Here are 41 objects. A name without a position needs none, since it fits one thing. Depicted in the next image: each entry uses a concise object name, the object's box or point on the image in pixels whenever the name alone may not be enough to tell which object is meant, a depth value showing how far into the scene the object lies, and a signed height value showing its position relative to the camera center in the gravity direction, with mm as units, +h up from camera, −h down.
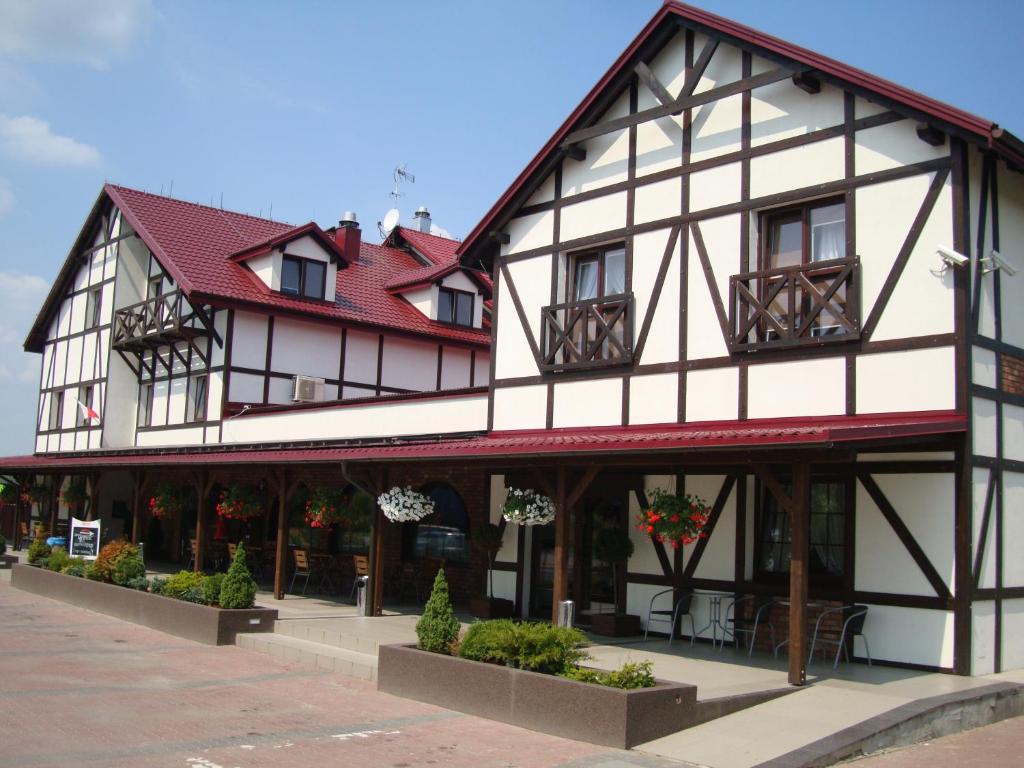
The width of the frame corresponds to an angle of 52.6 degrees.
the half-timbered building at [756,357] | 11008 +1925
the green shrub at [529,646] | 9578 -1320
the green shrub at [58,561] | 19531 -1430
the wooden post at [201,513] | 19031 -398
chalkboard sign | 19612 -1005
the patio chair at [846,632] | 11320 -1232
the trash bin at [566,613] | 11992 -1222
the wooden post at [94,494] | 23889 -178
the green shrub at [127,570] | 17016 -1335
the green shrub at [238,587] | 14398 -1316
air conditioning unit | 23312 +2393
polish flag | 27172 +1928
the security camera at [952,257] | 10828 +2787
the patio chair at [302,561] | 18969 -1189
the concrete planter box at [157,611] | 14203 -1824
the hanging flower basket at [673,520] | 12273 -97
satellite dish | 32719 +8803
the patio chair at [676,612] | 13070 -1278
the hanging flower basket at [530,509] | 14203 -47
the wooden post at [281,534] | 17172 -649
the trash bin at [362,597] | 15797 -1519
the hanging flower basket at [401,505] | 15375 -68
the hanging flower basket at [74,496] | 29078 -271
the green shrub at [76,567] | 18891 -1487
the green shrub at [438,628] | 10766 -1305
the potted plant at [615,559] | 13695 -666
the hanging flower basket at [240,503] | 20219 -198
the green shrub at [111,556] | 17719 -1169
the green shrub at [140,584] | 16578 -1522
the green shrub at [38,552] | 21234 -1390
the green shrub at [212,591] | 14734 -1402
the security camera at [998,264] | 11320 +2848
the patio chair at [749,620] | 12180 -1263
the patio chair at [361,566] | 17750 -1153
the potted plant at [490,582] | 15516 -1212
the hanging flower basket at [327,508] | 17891 -201
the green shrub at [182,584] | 15383 -1395
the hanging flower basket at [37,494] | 31125 -289
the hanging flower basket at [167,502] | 22594 -255
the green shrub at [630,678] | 8906 -1447
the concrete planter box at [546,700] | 8633 -1736
